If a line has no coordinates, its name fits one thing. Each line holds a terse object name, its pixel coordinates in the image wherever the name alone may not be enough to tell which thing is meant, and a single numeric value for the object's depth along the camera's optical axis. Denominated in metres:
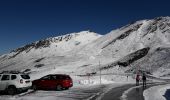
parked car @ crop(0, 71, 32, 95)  10.91
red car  13.25
